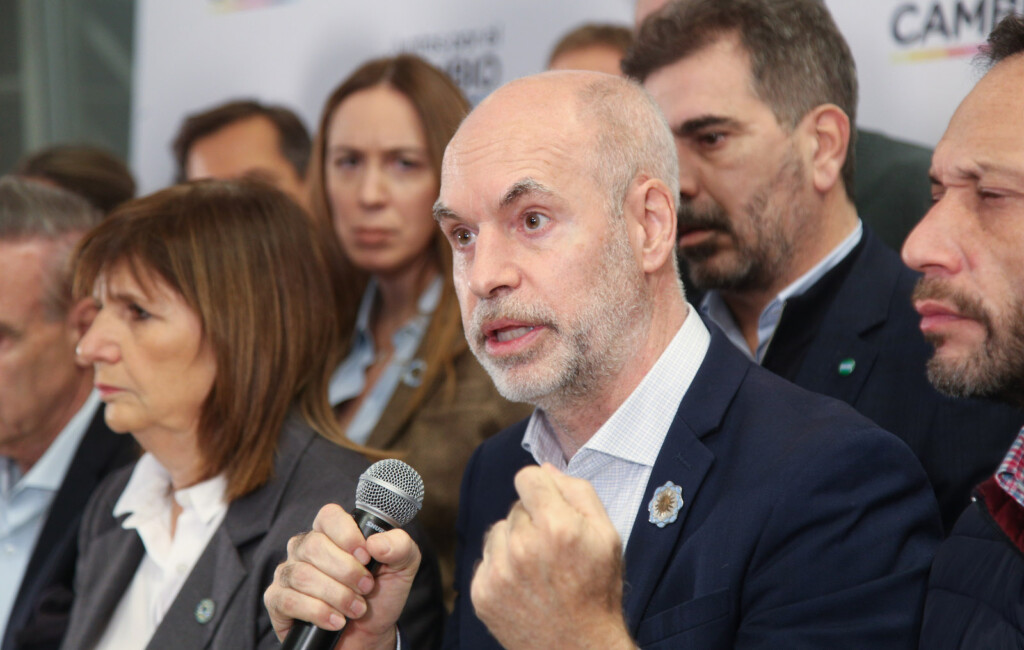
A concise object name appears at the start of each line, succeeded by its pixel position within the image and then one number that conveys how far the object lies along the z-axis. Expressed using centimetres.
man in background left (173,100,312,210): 466
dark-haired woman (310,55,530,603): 319
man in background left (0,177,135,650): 326
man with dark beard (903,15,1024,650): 172
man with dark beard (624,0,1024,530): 264
